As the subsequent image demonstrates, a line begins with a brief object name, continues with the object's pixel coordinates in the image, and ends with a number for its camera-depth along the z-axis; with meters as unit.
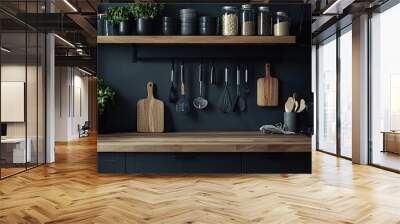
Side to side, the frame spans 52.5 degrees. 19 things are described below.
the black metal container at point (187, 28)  3.76
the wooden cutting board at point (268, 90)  4.03
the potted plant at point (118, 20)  3.74
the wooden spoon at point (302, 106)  3.85
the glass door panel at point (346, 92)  6.16
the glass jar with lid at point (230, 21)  3.72
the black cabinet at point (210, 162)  3.54
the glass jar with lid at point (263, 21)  3.74
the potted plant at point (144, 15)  3.73
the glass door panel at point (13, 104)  4.45
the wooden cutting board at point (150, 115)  4.02
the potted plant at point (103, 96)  3.90
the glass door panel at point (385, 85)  4.85
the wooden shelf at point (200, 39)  3.68
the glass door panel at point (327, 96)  6.96
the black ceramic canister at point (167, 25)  3.77
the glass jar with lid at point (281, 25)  3.73
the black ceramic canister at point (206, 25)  3.76
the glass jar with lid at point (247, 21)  3.72
